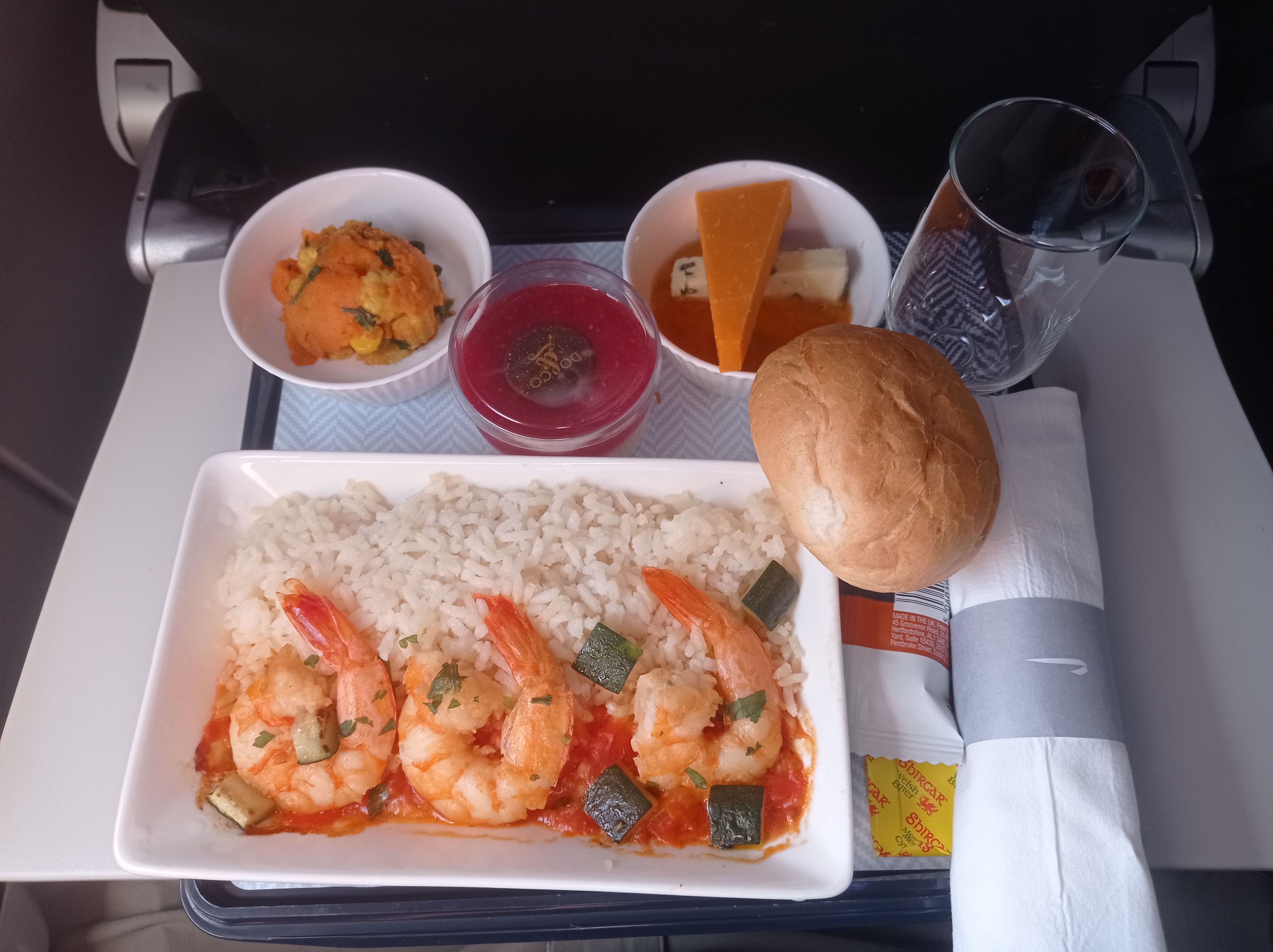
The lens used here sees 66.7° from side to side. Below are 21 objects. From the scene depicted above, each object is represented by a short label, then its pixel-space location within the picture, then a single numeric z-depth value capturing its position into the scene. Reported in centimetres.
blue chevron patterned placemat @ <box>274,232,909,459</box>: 37
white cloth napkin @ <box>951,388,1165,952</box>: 28
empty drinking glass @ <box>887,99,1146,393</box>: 31
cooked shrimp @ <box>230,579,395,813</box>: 31
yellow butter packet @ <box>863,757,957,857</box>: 32
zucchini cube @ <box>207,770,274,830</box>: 31
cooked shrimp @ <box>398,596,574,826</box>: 30
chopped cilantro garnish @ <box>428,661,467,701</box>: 31
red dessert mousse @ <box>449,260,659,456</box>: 34
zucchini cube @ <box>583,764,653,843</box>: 30
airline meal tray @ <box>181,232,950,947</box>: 32
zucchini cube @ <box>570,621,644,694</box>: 32
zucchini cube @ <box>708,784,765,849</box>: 30
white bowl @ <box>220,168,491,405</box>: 36
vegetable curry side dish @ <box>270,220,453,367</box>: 35
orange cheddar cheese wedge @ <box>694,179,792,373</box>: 34
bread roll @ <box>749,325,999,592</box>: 28
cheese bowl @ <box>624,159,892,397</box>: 36
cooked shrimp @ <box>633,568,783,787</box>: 30
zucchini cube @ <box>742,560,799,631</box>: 32
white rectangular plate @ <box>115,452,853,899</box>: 29
